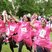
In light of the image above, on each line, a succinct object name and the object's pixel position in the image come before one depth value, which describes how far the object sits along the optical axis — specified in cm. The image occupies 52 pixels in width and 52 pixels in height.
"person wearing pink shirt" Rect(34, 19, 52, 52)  1154
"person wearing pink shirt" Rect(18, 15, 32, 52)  1273
